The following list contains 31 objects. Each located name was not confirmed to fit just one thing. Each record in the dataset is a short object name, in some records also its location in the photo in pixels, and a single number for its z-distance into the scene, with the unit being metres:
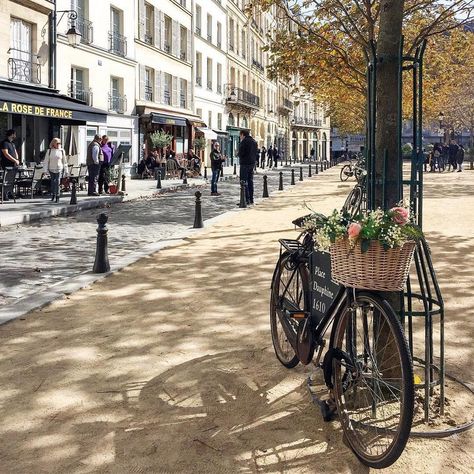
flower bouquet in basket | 2.70
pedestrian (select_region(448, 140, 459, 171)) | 37.53
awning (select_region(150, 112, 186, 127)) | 28.17
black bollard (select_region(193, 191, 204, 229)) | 10.94
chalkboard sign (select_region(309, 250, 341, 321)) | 3.14
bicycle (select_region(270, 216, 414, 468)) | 2.60
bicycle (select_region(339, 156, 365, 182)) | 28.41
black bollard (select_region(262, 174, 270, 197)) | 17.78
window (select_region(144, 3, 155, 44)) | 29.50
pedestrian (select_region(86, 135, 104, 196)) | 16.80
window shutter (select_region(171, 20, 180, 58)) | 32.34
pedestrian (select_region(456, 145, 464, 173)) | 37.10
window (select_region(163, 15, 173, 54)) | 32.06
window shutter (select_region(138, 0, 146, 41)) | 28.25
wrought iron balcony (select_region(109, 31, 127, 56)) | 25.83
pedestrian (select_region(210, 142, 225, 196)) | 18.67
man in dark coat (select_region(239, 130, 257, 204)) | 14.70
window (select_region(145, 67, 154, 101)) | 29.69
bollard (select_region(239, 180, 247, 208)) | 14.55
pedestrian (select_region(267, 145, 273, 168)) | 45.06
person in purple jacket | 18.27
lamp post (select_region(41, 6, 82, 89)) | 20.98
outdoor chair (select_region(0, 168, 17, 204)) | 14.39
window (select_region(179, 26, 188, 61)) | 34.34
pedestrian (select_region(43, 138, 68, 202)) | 15.30
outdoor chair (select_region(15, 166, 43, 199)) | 16.03
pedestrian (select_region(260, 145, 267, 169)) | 44.75
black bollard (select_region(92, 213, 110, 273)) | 6.88
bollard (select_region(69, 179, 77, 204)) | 14.94
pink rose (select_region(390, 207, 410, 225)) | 2.77
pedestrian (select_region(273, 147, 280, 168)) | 46.54
